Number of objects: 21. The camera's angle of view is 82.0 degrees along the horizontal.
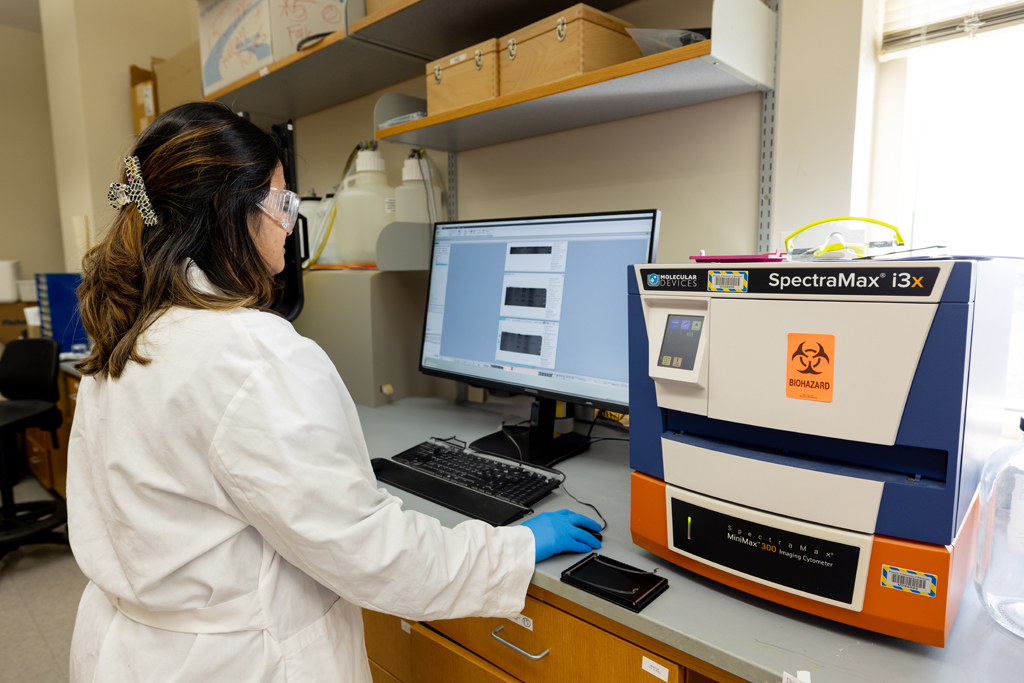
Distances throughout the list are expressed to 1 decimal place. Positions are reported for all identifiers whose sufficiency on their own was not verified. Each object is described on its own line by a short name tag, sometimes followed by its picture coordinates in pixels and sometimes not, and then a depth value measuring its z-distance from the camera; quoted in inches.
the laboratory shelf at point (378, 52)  53.3
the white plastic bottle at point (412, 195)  68.7
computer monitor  43.5
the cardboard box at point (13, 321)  140.1
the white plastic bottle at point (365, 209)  69.6
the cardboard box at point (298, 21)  67.3
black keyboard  37.9
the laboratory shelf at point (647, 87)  38.4
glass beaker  28.2
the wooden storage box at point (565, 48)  42.3
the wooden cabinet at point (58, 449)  115.7
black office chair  95.0
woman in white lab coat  26.5
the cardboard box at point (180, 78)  93.2
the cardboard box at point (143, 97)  114.2
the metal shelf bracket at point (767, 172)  45.7
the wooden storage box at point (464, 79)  49.0
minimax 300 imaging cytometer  22.1
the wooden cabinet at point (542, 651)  28.0
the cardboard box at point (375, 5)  57.8
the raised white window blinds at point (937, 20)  39.3
